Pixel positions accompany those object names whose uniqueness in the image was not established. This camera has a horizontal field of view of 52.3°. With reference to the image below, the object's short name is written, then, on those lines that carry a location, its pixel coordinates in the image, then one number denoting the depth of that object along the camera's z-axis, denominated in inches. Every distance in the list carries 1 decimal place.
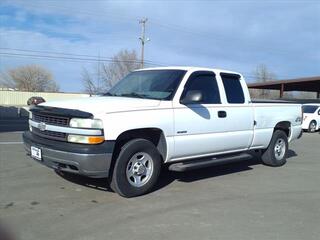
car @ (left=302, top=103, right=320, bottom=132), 672.8
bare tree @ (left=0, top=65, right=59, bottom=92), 2873.8
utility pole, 1539.7
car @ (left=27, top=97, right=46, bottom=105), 1490.0
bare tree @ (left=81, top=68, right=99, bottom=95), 1962.2
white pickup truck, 175.0
